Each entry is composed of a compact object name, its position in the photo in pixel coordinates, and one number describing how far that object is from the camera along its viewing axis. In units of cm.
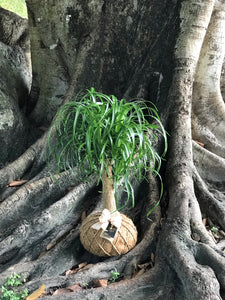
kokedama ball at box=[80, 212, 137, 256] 195
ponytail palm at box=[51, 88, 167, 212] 160
